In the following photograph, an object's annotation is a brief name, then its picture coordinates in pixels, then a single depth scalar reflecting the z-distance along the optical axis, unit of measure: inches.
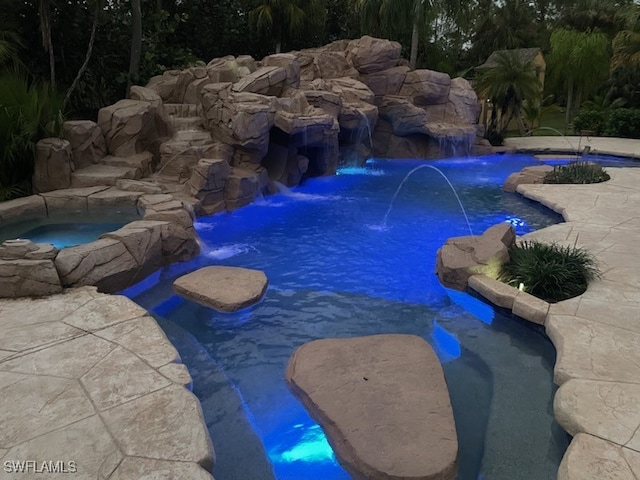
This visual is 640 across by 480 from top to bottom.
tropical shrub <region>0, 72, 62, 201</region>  282.8
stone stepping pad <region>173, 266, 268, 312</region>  194.1
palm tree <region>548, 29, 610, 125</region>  746.8
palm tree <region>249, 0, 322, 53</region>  633.0
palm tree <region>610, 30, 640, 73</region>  689.0
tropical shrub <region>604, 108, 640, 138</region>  703.7
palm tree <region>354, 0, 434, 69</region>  667.4
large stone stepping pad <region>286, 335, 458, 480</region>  110.3
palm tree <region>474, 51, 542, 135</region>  629.9
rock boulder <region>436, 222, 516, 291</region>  216.7
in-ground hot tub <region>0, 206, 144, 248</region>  233.5
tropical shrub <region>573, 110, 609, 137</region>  751.1
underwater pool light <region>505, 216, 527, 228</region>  321.8
